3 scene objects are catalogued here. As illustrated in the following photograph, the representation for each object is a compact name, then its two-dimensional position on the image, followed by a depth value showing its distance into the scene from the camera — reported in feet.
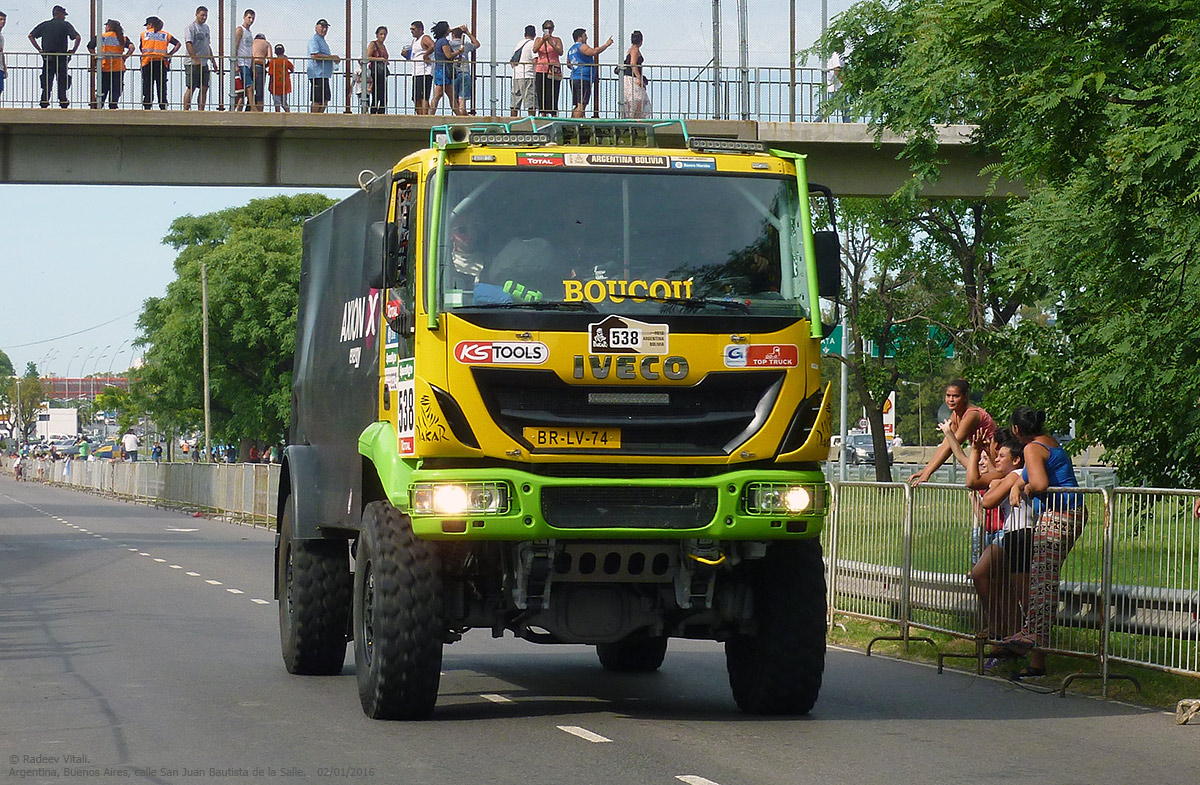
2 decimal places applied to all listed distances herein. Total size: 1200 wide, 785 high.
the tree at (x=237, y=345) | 253.03
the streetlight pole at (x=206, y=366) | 204.33
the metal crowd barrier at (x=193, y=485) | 131.75
